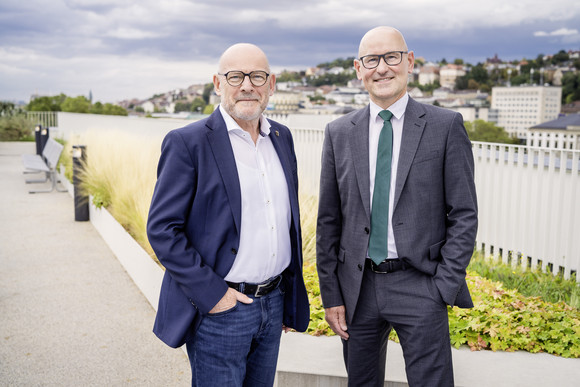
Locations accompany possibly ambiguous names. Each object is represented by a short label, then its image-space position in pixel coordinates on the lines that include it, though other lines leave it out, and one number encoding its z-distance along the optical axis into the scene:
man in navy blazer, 2.13
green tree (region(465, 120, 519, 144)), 94.64
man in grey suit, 2.29
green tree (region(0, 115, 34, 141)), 27.59
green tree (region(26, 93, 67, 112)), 40.31
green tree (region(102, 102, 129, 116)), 43.95
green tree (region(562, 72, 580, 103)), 135.12
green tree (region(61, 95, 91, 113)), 42.97
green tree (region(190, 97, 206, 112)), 100.44
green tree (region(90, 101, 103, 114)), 42.75
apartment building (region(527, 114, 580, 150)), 92.59
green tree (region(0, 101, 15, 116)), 30.02
